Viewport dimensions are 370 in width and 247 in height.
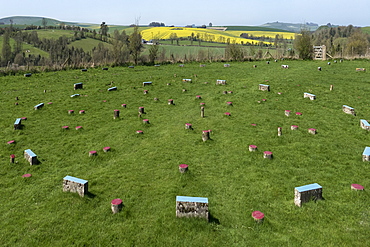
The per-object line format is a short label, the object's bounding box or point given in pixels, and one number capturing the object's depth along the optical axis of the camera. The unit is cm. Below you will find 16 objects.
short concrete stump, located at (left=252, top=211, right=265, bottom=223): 909
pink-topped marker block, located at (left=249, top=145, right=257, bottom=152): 1449
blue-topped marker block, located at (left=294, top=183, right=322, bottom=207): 998
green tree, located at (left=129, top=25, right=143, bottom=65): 4616
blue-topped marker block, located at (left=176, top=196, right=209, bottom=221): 904
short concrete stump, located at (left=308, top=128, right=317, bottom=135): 1750
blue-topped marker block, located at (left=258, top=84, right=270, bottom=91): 2675
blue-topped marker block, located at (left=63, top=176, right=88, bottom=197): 1053
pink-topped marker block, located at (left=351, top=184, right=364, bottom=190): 1104
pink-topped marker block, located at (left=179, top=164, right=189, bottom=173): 1235
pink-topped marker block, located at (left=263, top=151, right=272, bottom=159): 1386
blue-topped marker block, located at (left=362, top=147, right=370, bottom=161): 1384
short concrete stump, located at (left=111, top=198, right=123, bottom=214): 966
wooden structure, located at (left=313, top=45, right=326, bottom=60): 5064
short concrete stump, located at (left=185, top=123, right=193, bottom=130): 1783
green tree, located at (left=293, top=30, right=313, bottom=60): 5234
